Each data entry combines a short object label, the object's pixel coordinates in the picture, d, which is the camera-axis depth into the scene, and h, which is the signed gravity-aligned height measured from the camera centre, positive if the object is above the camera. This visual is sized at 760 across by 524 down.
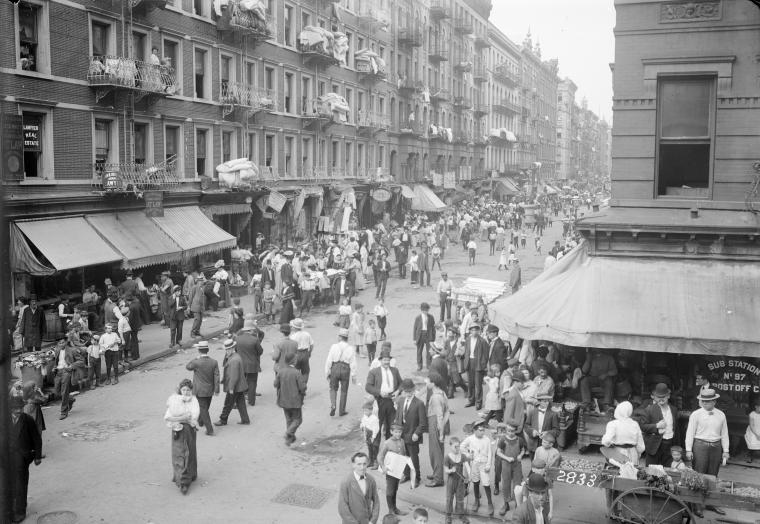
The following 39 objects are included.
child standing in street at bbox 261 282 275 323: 24.33 -3.22
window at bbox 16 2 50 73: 20.48 +4.62
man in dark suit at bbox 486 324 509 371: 15.19 -2.97
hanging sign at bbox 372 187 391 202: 46.22 +0.61
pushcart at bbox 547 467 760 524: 8.99 -3.62
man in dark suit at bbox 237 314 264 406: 14.41 -2.96
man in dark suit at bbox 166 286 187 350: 19.53 -3.09
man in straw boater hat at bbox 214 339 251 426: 13.50 -3.38
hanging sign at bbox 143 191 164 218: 24.97 -0.02
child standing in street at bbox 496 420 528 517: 10.36 -3.62
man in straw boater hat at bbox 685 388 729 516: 10.68 -3.35
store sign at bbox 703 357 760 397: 12.13 -2.79
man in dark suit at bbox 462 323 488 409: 15.29 -3.29
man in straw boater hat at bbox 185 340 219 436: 12.72 -3.01
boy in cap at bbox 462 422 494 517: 10.28 -3.49
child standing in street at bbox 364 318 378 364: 18.09 -3.32
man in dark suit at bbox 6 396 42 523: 9.61 -3.37
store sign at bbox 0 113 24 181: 17.67 +1.57
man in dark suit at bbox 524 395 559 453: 11.63 -3.46
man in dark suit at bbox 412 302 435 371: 18.19 -3.15
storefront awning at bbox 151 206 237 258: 25.62 -1.05
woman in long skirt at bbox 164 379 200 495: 10.78 -3.39
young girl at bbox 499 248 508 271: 35.75 -2.74
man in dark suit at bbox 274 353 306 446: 12.69 -3.34
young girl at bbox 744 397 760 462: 11.28 -3.46
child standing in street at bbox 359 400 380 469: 11.45 -3.60
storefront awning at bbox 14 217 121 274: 19.82 -1.16
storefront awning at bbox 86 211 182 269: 22.61 -1.18
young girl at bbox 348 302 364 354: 18.14 -3.06
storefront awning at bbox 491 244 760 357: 11.31 -1.66
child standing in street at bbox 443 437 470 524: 9.91 -3.76
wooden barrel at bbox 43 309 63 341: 19.41 -3.33
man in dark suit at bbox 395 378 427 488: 11.16 -3.25
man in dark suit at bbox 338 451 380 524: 8.31 -3.34
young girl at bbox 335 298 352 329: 19.69 -3.00
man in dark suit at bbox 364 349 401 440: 12.46 -3.12
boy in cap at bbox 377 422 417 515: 10.05 -3.54
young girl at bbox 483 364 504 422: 13.30 -3.44
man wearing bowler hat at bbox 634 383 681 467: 11.45 -3.39
